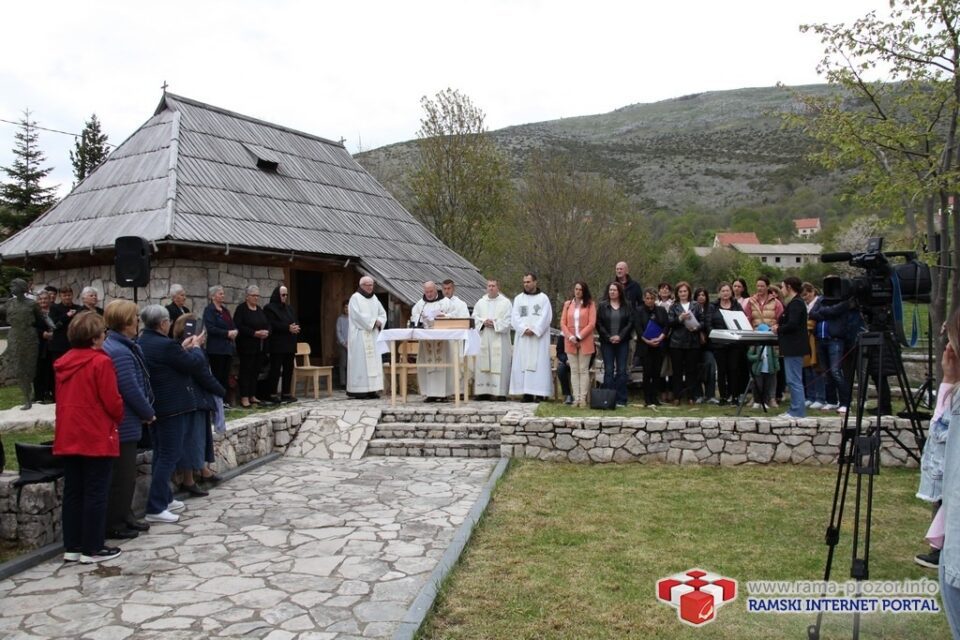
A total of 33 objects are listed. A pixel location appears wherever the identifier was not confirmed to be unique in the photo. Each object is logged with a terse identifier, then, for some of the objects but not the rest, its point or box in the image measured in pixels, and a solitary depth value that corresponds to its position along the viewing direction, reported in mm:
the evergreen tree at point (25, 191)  30234
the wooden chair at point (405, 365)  10867
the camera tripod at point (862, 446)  3844
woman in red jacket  5129
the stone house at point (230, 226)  11320
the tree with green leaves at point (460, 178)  26078
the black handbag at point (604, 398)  9789
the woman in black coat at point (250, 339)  10797
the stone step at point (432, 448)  9422
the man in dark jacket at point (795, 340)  8766
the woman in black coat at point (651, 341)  10509
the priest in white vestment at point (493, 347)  11695
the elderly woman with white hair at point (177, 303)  9617
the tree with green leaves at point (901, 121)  7590
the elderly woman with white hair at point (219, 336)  10125
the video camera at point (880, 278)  4746
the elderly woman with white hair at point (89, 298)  9109
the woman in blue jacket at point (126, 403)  5613
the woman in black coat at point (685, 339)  10430
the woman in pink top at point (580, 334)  10352
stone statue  10391
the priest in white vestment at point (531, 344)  11125
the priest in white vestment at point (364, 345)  11773
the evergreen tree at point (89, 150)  32656
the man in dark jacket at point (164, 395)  6336
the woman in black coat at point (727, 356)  10539
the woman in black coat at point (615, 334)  10328
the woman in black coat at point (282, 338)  11148
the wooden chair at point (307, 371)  12047
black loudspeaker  8258
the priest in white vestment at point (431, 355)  11117
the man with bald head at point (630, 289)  10750
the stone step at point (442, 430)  9664
